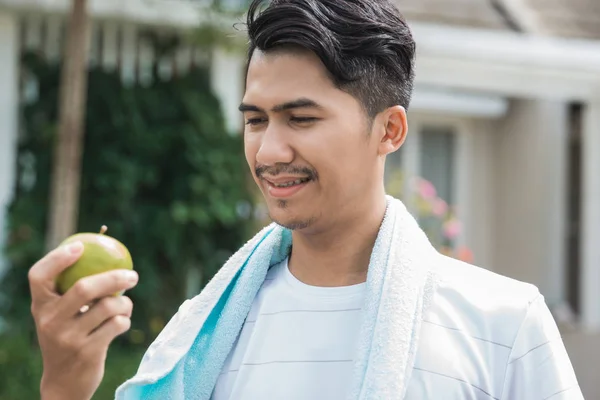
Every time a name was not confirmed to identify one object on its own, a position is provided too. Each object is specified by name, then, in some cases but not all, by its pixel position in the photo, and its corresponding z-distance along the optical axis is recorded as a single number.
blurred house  7.84
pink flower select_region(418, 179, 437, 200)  9.27
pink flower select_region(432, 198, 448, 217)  9.18
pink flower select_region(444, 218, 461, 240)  9.02
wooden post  5.88
